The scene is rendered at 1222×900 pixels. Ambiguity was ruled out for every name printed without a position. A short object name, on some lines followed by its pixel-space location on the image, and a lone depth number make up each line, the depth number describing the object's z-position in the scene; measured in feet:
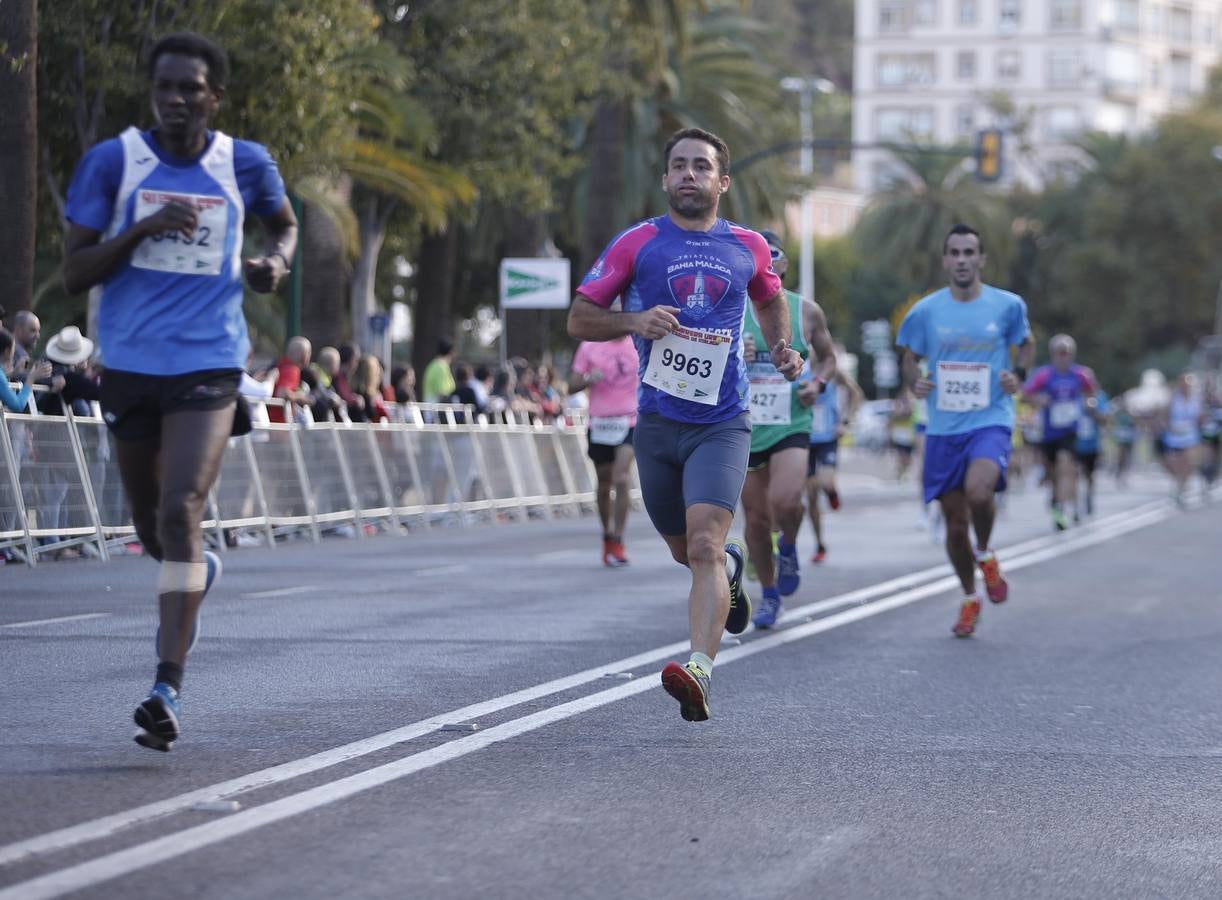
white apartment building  369.91
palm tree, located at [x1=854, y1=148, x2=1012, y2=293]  223.10
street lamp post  204.03
